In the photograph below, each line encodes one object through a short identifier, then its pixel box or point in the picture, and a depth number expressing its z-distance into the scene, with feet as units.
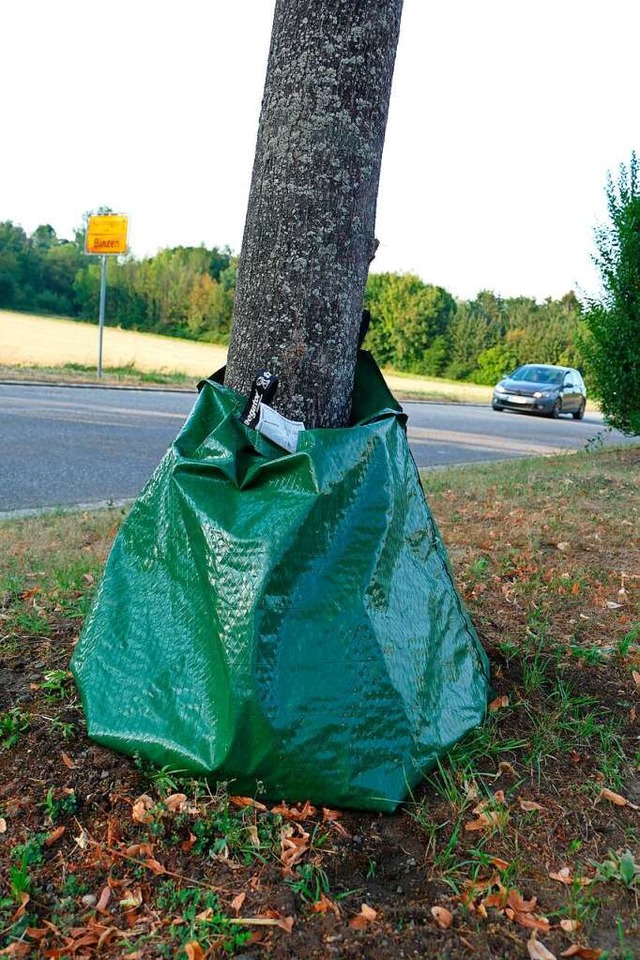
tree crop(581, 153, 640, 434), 30.45
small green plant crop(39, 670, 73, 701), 7.84
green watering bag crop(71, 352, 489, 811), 6.45
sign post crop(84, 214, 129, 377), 63.36
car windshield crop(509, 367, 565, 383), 70.28
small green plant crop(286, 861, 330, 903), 5.66
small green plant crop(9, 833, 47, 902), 5.51
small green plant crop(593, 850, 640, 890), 5.91
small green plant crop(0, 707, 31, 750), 7.14
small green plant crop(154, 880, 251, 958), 5.22
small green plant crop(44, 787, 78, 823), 6.25
